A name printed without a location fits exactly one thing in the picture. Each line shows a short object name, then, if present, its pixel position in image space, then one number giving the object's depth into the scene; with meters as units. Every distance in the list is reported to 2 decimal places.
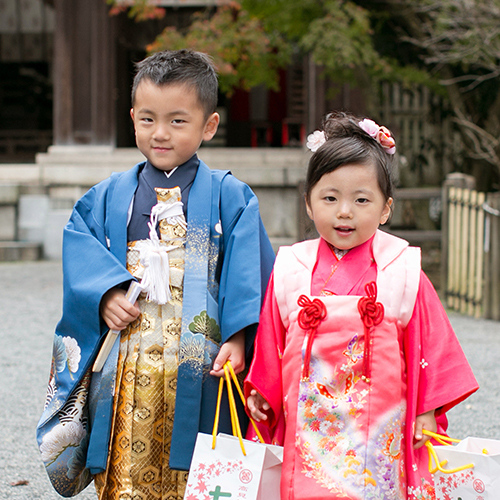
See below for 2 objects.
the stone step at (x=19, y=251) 9.51
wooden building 10.16
